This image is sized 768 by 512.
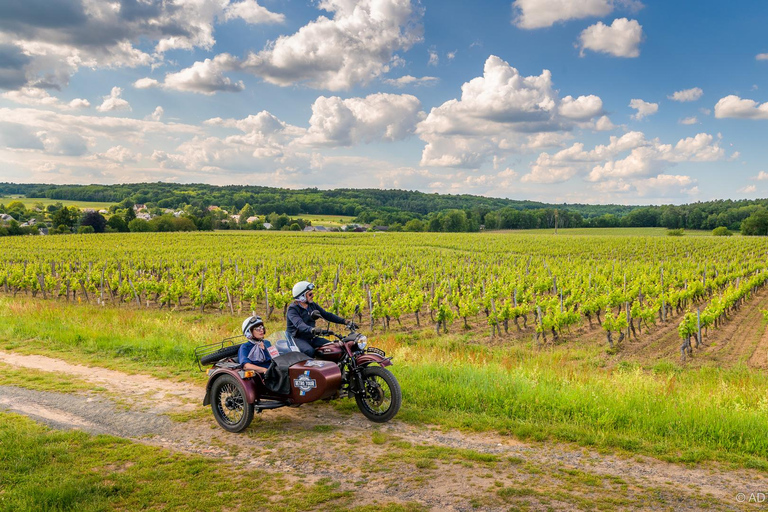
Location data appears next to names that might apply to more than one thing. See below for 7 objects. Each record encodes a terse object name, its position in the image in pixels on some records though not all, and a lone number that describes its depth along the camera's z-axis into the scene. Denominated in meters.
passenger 7.14
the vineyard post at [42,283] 27.48
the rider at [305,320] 7.22
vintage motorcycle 6.75
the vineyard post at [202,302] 23.01
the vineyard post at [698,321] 15.02
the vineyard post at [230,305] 23.04
